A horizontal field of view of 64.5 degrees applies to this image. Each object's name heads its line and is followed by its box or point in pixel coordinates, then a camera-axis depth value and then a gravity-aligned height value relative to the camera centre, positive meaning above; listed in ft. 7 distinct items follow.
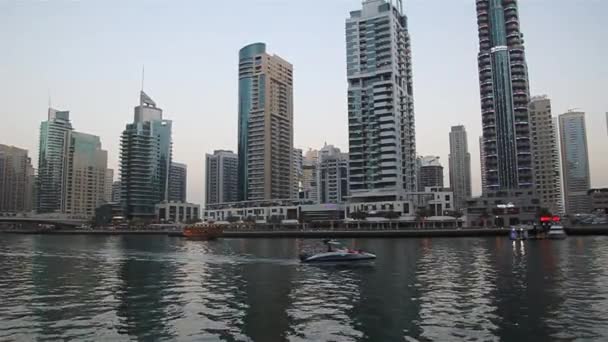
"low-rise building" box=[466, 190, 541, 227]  568.00 +12.50
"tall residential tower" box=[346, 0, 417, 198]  602.44 +141.92
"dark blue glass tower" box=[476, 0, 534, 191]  631.56 +144.52
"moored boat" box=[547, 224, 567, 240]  383.24 -11.02
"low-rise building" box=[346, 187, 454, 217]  577.43 +21.64
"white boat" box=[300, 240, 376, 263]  179.22 -12.98
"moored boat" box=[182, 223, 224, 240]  466.70 -9.92
